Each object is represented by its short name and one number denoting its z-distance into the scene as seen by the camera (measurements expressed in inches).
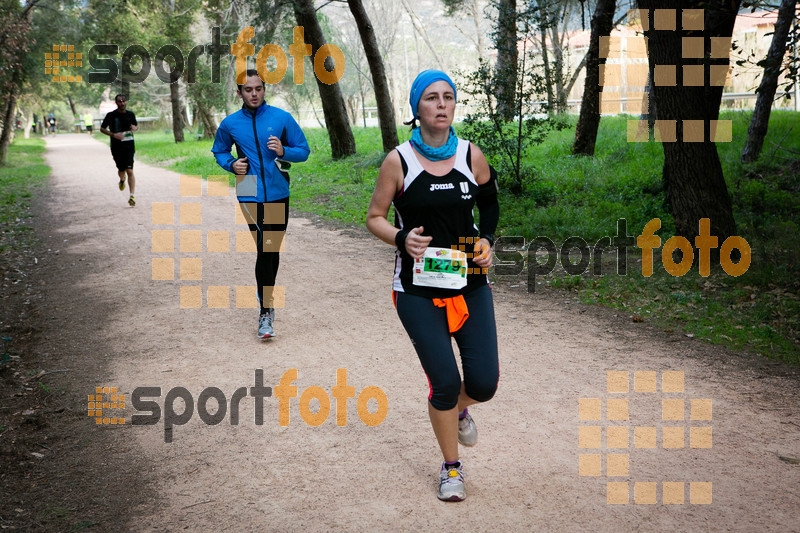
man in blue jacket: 250.5
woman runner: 146.5
